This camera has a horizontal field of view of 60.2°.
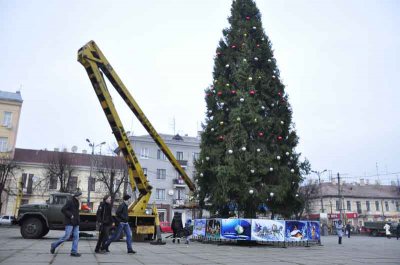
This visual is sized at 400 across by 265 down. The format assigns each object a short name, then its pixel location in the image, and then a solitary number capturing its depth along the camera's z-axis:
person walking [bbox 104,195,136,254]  10.88
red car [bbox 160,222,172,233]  35.75
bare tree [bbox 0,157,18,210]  36.94
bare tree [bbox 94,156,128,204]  44.47
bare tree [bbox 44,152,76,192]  42.05
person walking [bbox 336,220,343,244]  21.67
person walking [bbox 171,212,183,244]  18.77
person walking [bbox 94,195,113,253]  10.41
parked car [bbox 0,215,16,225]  38.00
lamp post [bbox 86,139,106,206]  38.91
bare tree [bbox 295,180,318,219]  52.38
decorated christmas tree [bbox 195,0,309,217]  17.94
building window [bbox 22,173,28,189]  49.19
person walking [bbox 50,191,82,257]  9.36
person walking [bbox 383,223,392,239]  36.50
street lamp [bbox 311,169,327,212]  66.61
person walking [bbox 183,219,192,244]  16.72
